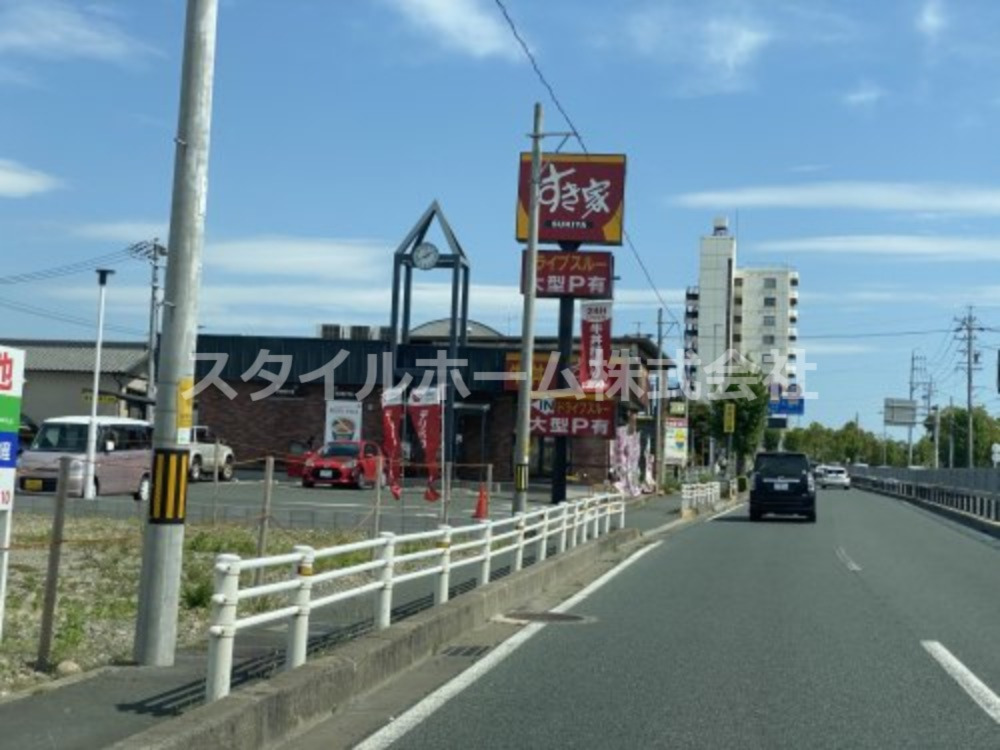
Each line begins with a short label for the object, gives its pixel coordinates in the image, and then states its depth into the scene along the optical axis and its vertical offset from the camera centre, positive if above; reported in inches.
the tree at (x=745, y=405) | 2827.3 +172.4
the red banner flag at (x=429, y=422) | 1144.2 +41.0
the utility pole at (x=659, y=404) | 2158.0 +132.1
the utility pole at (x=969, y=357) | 2657.5 +360.2
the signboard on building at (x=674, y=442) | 2271.2 +62.4
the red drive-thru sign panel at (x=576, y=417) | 1320.1 +60.2
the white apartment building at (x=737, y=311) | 4571.9 +689.4
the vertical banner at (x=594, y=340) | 1266.0 +139.3
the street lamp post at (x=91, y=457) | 1043.9 -6.5
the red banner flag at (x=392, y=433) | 943.0 +26.1
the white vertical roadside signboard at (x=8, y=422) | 317.4 +6.3
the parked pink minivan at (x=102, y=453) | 1088.2 -3.5
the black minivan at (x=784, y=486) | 1336.1 -7.1
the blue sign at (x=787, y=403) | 3321.9 +212.9
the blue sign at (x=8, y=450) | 321.4 -1.0
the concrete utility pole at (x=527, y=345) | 797.9 +81.4
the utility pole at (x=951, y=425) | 3905.0 +220.8
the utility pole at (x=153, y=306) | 1788.1 +223.0
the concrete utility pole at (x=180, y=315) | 331.3 +38.6
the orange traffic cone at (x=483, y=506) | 904.8 -30.2
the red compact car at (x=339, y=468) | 1566.2 -9.5
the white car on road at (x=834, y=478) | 3144.7 +10.5
